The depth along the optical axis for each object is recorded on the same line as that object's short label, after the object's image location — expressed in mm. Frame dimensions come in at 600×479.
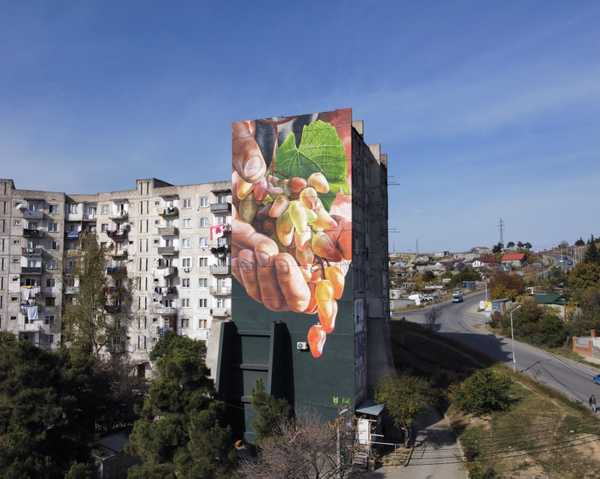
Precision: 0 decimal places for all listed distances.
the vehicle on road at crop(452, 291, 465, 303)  101188
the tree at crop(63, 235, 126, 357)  49750
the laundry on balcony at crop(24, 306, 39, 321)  52438
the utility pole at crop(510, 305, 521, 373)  47444
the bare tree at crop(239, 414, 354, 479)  25422
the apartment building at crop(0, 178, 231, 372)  50188
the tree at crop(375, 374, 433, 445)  33844
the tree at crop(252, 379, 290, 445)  30281
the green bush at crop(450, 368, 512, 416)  37594
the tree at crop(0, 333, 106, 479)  24375
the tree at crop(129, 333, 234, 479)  25453
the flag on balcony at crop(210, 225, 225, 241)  48078
